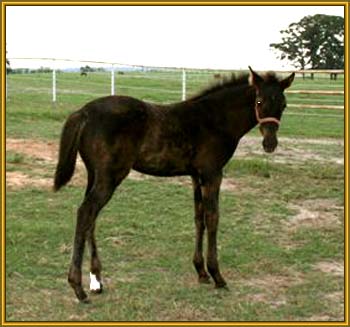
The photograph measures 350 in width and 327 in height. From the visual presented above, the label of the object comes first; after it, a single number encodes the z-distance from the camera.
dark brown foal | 4.55
